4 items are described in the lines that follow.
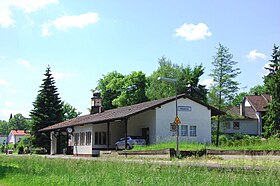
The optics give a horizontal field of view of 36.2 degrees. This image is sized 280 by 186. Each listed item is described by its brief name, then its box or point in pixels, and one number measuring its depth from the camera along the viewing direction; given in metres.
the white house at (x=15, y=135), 152.12
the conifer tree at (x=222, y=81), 59.97
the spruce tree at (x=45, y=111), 67.06
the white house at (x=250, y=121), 76.31
